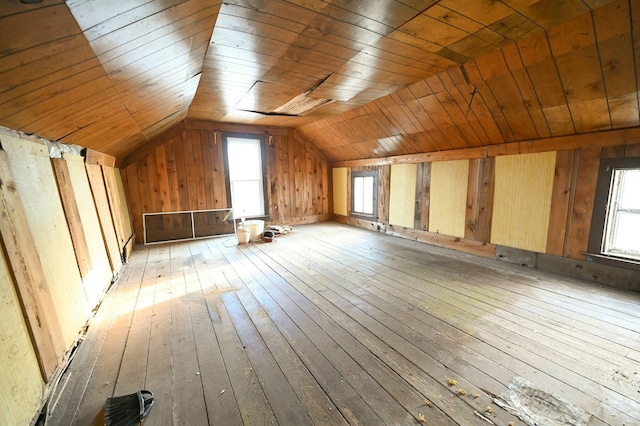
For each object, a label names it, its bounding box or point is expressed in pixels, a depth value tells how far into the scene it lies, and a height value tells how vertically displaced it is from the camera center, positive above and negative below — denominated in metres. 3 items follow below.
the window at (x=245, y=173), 5.19 +0.09
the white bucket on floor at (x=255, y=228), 4.65 -0.93
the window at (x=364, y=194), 5.36 -0.52
